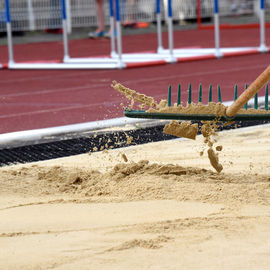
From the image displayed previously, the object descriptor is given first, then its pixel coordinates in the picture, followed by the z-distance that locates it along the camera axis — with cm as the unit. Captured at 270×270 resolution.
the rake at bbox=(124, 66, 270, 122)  715
